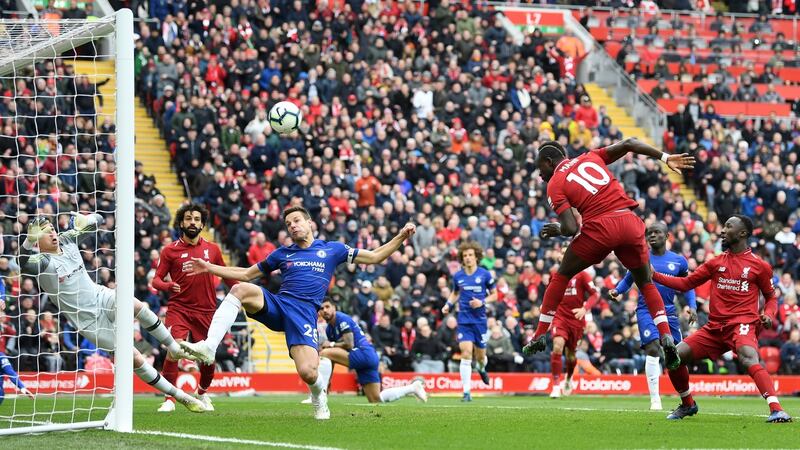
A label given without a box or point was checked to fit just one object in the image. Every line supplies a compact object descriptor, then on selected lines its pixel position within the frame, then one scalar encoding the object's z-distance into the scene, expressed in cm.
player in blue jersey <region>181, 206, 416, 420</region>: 1316
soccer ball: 1869
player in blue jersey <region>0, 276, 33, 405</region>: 1681
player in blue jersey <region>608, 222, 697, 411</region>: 1719
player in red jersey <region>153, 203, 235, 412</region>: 1617
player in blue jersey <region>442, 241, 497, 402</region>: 2150
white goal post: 1192
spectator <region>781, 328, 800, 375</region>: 2711
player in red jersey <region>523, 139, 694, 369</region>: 1290
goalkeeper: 1376
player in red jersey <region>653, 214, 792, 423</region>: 1380
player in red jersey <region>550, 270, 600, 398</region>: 2130
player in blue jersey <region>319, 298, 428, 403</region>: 1791
